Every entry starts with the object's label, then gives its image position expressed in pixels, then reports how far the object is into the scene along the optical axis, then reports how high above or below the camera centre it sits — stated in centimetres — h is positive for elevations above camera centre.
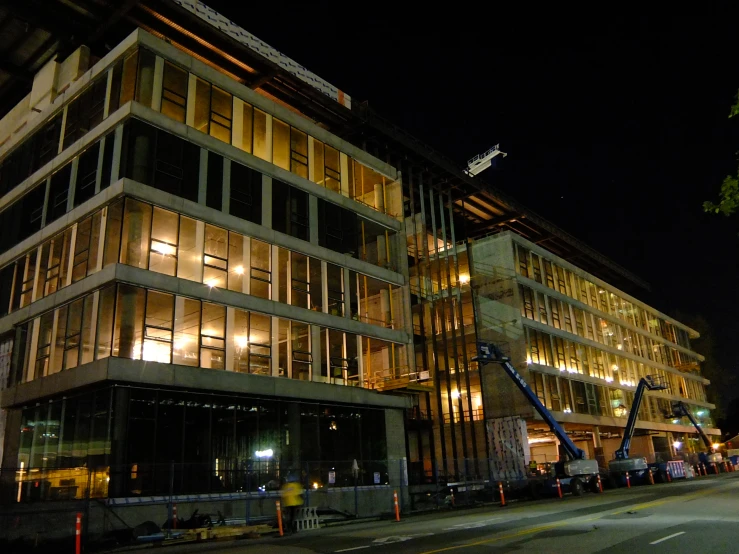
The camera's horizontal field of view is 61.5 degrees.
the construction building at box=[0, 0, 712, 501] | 2391 +955
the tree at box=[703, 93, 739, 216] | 1260 +502
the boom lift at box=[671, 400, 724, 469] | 5262 +84
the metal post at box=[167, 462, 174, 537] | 2034 -58
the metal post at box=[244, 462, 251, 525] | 2209 -70
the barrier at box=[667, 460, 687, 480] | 4501 -91
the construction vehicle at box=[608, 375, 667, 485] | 4122 -46
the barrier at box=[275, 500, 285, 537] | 1948 -124
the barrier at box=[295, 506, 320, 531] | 2136 -148
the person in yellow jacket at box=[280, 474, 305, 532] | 1908 -62
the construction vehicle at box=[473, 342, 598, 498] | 3262 -19
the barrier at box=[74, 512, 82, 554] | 1605 -120
